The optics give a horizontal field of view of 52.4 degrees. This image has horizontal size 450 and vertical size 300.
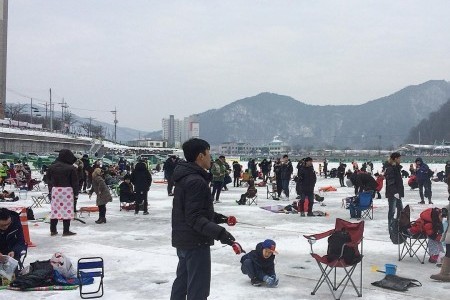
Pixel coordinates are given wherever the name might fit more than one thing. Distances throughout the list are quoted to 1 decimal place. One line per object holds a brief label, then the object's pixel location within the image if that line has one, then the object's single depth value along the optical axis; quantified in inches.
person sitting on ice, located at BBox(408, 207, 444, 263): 281.6
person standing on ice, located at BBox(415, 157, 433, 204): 619.1
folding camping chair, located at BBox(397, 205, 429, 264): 287.6
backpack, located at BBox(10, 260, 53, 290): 226.8
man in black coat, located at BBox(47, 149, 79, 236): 371.6
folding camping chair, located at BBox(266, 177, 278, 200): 700.3
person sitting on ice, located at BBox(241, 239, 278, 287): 239.1
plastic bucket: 242.5
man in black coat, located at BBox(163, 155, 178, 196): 755.4
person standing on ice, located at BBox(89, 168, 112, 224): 440.1
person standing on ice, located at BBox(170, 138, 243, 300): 148.7
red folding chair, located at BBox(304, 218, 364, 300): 217.1
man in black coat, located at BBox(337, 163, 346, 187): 984.9
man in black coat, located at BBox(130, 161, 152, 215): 497.4
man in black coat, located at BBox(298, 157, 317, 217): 495.2
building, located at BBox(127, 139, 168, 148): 7495.1
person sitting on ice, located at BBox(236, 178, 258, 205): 612.1
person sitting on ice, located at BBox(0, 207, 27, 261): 232.1
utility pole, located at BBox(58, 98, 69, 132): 4741.6
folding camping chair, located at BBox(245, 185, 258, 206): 620.7
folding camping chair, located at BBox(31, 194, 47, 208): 576.0
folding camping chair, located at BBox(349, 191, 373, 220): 471.2
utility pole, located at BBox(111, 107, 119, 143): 4816.9
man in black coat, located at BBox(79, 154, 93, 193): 713.6
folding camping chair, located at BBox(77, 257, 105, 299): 218.2
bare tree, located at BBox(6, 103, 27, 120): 4320.9
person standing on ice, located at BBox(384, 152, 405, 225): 407.5
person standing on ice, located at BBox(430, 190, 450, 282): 246.8
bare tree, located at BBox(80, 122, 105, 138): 5553.2
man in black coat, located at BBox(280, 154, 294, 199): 649.6
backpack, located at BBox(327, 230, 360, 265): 217.9
